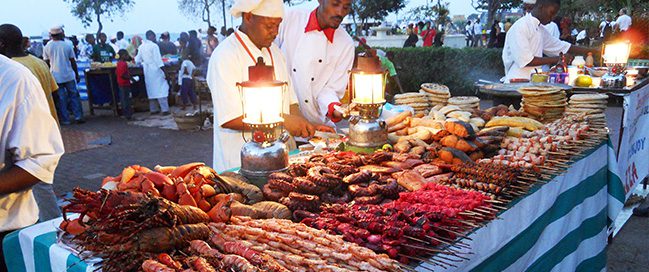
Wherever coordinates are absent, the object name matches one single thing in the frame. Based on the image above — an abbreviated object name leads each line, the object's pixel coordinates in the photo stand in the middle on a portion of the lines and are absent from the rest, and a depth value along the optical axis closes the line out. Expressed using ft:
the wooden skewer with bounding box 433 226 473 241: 7.06
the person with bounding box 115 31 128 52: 64.39
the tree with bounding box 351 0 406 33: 100.83
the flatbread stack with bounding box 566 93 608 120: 15.61
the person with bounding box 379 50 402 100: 37.25
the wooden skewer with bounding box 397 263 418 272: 5.98
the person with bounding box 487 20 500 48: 59.39
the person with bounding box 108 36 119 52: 84.35
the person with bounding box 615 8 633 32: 49.76
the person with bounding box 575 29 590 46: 61.77
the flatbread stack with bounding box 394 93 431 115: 16.51
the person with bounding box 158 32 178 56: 61.77
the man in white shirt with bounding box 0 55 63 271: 8.09
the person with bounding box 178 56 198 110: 44.24
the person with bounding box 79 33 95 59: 61.46
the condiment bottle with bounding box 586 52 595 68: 24.27
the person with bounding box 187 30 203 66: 54.24
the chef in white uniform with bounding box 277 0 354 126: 13.79
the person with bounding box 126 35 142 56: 57.77
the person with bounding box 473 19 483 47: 86.84
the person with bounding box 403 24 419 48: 63.44
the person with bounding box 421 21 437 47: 65.57
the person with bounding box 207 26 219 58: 56.18
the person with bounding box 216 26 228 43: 61.14
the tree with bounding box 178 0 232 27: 84.28
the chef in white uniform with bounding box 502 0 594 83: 22.15
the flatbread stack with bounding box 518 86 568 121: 15.93
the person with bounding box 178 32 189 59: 56.99
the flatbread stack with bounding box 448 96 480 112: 15.81
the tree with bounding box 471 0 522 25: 80.18
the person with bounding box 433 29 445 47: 65.94
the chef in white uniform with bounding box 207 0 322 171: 10.32
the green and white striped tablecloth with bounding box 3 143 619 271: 7.31
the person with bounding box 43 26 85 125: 37.50
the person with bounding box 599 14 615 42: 52.02
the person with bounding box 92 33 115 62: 50.16
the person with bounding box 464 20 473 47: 93.40
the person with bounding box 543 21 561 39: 31.39
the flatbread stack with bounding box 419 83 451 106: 16.96
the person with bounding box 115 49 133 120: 40.29
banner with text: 17.08
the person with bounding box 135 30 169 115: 42.32
